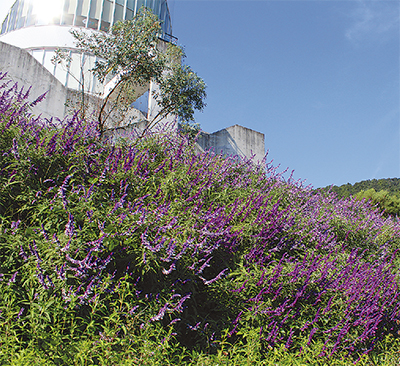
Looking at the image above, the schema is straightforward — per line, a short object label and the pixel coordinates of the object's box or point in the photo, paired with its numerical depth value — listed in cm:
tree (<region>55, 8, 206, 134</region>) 1062
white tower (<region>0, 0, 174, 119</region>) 2248
